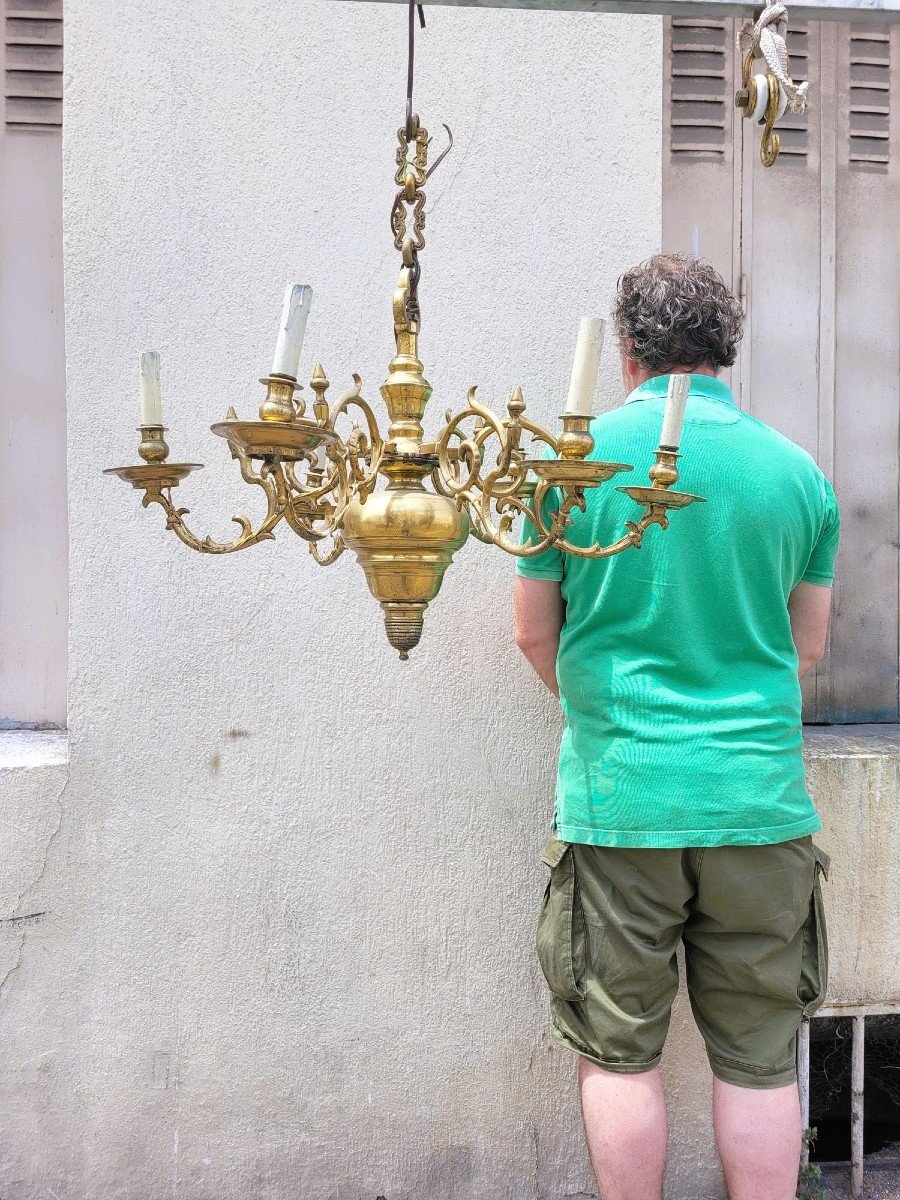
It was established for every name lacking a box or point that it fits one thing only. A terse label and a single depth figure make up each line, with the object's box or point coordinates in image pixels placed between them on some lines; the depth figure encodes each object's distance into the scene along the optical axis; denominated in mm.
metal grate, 2279
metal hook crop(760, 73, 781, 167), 1131
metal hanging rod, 1271
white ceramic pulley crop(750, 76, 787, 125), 1130
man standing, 1666
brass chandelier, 1034
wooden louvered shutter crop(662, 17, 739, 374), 2426
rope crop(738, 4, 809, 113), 1115
